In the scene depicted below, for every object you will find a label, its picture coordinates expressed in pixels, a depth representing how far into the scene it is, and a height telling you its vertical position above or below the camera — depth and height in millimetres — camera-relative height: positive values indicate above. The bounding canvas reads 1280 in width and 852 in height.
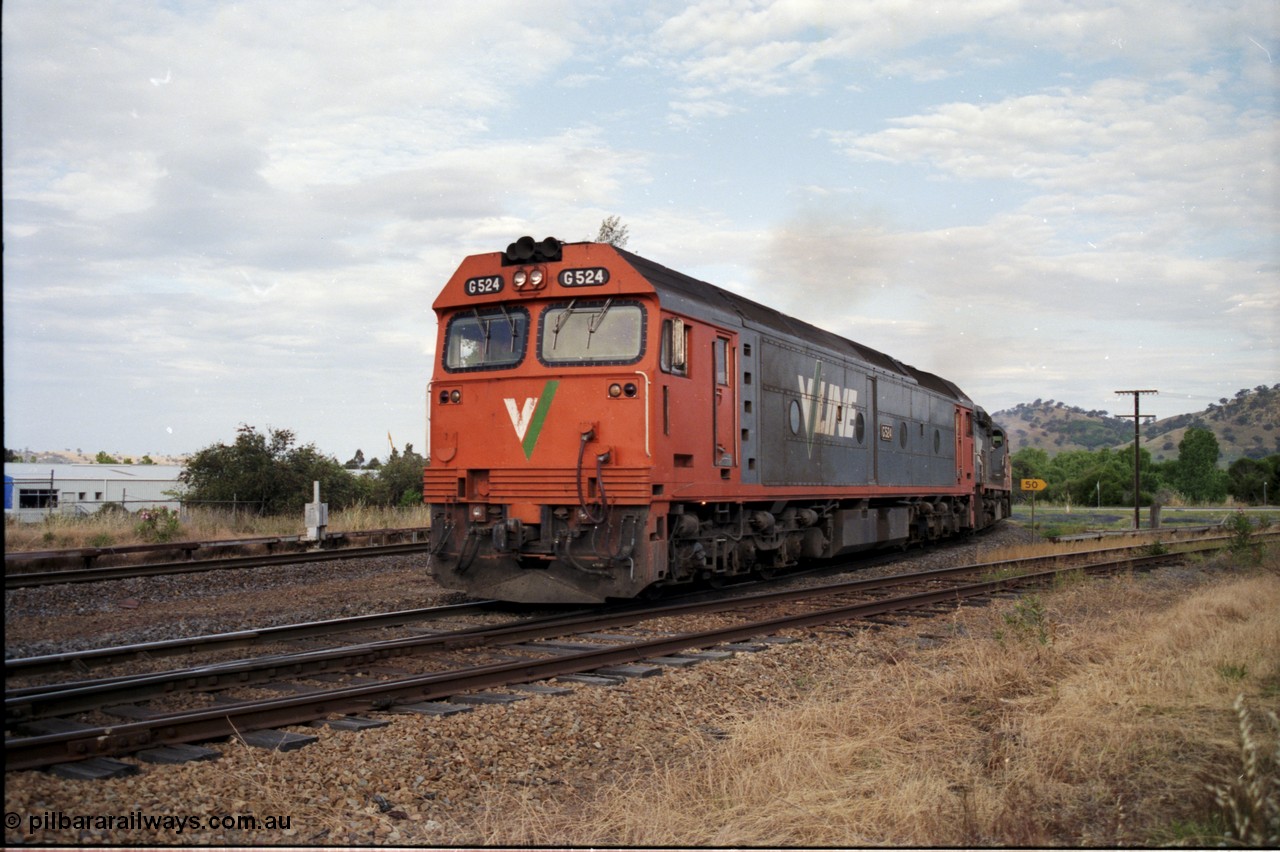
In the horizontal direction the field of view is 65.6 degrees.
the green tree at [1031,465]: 102375 -960
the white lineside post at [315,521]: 19688 -1208
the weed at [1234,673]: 7000 -1554
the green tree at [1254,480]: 76625 -2024
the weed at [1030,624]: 8746 -1536
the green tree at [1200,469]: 84375 -1250
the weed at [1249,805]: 3855 -1494
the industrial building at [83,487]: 36250 -1281
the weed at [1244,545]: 18453 -1816
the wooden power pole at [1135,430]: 45309 +1171
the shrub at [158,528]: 21375 -1447
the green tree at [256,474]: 33312 -437
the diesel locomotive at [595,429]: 10781 +347
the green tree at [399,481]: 41469 -887
